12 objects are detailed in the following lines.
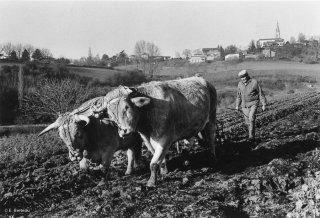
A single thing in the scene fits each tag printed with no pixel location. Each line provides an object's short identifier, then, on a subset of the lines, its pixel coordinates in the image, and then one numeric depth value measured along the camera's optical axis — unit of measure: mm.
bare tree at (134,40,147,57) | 63344
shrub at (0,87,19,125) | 35281
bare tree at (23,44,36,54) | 58044
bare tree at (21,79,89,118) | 24766
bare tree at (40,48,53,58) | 64725
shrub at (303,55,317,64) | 52525
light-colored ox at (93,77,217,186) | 7383
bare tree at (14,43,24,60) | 55366
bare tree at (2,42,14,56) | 53219
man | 11336
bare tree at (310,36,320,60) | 54884
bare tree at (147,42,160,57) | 66100
